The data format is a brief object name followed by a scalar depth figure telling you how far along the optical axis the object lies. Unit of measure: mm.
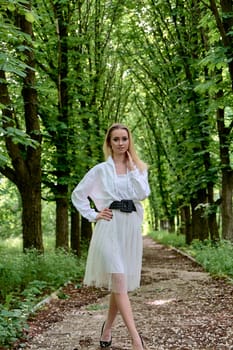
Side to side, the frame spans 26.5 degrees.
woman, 4621
